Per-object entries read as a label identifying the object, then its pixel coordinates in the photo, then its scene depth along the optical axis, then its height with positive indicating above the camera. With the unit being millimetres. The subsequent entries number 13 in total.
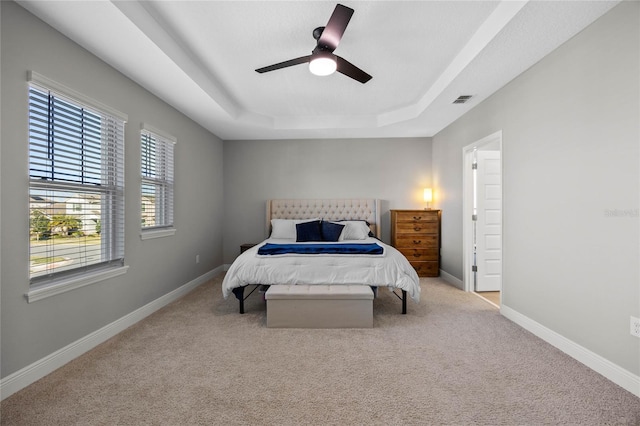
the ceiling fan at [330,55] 2021 +1290
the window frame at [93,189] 2029 +190
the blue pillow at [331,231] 4520 -285
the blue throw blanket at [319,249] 3430 -434
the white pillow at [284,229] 4902 -276
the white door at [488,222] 4070 -125
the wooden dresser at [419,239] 4988 -447
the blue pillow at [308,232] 4477 -298
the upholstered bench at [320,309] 2904 -965
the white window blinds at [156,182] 3283 +360
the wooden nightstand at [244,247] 5079 -599
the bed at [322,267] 3221 -608
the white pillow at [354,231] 4688 -295
